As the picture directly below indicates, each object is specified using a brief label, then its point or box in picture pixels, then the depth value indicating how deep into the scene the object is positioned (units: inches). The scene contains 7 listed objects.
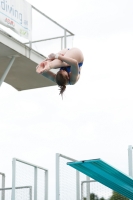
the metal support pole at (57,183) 696.4
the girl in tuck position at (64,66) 522.0
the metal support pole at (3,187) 779.4
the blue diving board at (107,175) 671.8
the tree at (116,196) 738.2
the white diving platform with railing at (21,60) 833.5
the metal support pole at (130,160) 715.4
